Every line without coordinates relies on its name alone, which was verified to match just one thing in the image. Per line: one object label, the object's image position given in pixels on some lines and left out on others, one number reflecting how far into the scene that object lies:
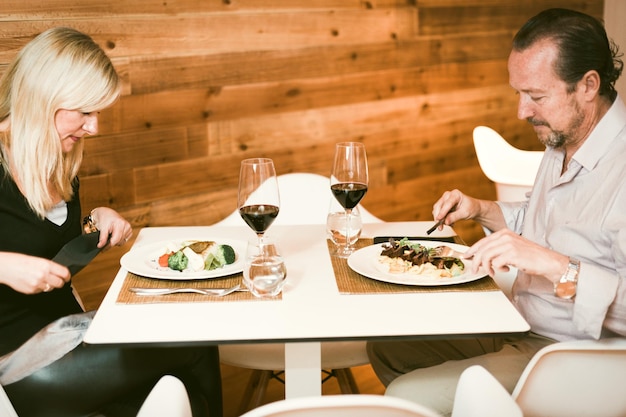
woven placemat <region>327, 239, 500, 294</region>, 1.67
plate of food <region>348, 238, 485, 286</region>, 1.69
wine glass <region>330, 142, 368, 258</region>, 1.88
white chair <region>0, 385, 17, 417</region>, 1.48
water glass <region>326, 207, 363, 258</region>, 1.94
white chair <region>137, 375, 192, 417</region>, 1.26
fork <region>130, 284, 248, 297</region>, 1.64
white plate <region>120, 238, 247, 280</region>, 1.70
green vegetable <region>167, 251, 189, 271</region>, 1.74
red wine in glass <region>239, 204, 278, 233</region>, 1.67
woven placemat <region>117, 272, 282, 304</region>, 1.62
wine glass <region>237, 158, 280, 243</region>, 1.67
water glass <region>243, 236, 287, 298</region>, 1.61
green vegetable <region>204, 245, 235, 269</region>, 1.75
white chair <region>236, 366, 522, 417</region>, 1.04
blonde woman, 1.76
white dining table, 1.45
